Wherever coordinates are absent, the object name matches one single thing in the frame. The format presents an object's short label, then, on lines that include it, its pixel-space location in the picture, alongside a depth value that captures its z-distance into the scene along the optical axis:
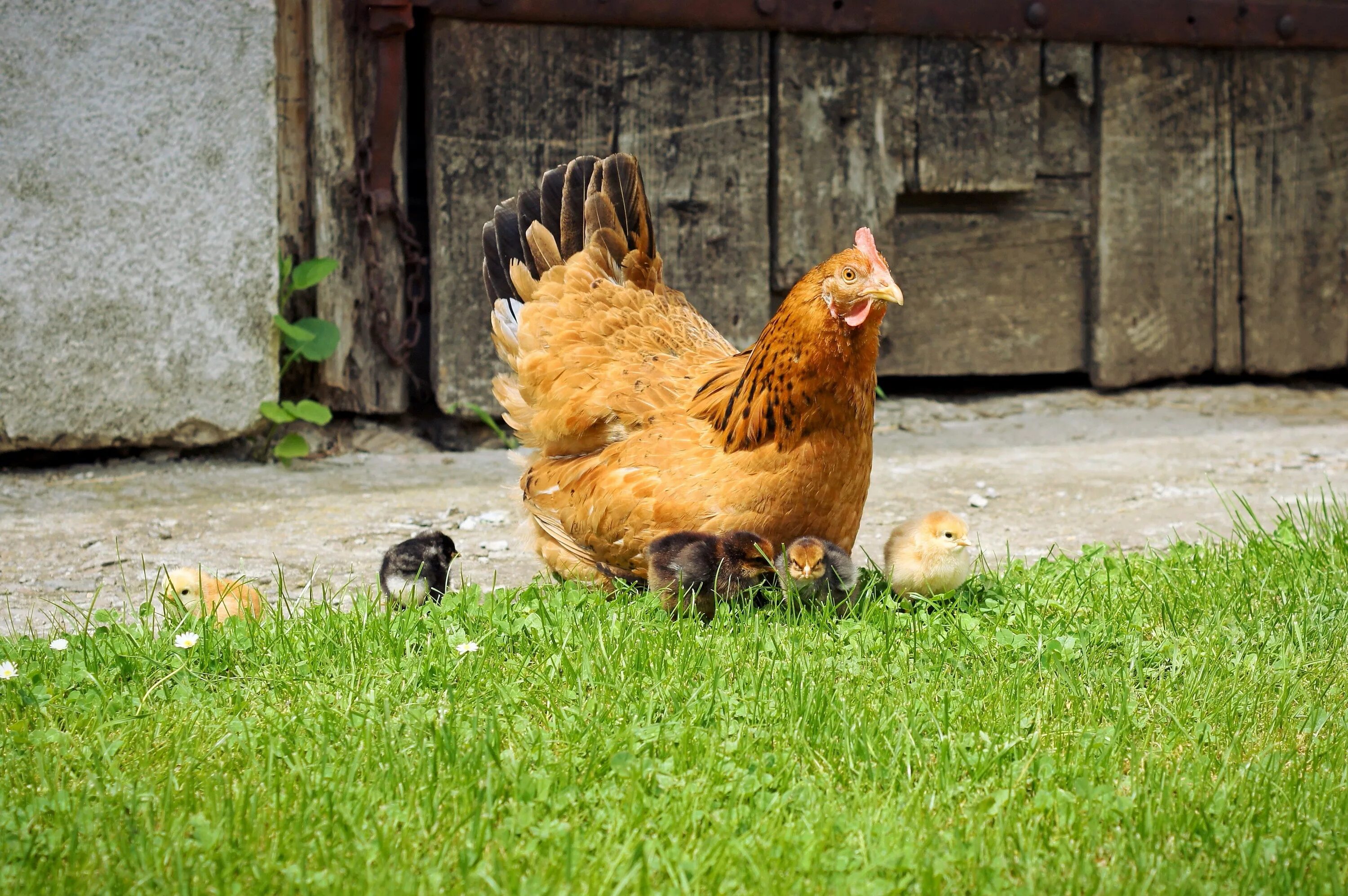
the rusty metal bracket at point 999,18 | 5.61
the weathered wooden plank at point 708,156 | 5.79
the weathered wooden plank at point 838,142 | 5.98
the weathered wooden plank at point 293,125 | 5.30
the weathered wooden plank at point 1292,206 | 6.59
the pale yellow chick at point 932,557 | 3.38
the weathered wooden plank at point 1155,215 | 6.40
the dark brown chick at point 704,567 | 3.28
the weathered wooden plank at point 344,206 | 5.40
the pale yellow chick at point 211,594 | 3.42
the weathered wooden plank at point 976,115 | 6.12
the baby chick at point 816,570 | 3.28
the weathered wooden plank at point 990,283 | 6.35
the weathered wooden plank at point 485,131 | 5.57
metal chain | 5.50
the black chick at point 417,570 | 3.57
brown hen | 3.38
